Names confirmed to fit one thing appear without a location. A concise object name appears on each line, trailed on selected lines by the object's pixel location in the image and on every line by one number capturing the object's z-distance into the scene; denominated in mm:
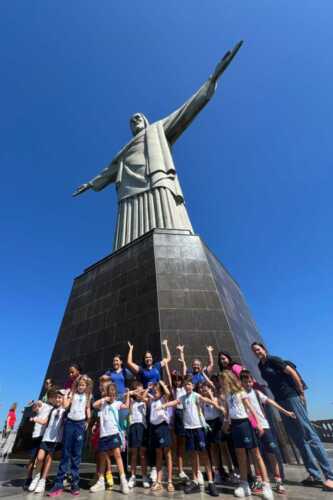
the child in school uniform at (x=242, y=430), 3644
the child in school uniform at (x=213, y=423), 4453
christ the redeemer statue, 11883
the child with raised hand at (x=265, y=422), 4066
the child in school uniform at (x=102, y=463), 3902
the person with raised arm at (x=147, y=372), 5270
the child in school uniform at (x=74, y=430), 3791
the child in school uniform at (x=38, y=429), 4414
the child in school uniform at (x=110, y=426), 4125
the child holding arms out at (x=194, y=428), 3956
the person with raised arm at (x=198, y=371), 5106
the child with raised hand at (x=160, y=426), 4262
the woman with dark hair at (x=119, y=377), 5213
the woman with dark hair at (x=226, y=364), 4871
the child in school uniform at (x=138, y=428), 4465
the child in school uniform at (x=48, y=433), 3996
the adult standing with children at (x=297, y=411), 3982
